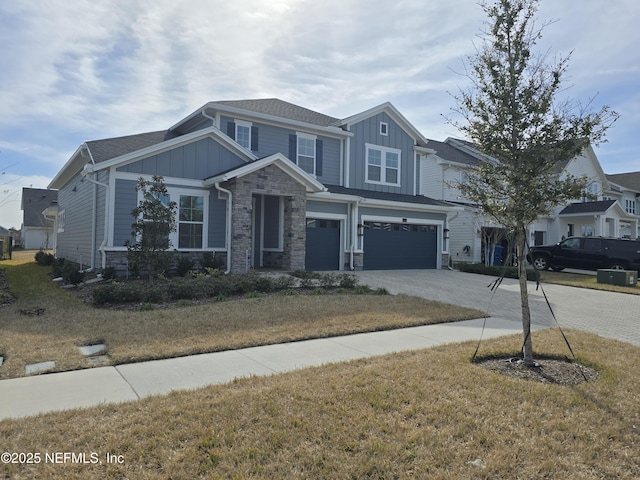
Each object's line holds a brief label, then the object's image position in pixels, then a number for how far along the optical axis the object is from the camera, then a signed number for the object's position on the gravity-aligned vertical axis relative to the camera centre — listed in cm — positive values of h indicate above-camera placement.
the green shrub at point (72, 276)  1159 -99
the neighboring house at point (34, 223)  4447 +167
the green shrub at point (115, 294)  888 -110
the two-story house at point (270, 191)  1345 +193
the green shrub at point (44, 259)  1954 -93
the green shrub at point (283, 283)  1112 -99
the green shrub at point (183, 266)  1301 -71
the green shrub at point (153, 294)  912 -113
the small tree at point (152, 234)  1059 +19
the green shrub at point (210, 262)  1360 -60
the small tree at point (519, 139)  511 +138
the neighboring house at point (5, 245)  2540 -42
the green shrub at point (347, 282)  1191 -98
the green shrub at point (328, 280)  1195 -95
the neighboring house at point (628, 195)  3441 +480
